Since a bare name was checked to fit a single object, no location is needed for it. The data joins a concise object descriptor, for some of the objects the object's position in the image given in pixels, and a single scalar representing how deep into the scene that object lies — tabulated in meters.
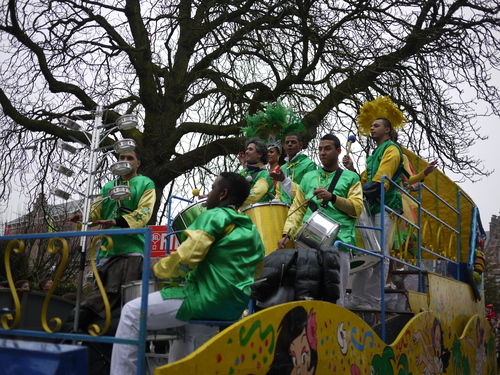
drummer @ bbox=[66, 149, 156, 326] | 4.64
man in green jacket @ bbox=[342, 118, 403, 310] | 6.03
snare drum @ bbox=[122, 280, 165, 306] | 3.84
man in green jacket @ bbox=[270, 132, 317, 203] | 6.68
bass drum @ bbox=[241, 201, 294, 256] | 5.61
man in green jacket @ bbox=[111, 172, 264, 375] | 3.34
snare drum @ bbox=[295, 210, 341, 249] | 4.90
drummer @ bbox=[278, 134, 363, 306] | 5.24
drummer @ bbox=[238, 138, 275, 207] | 6.06
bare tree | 10.42
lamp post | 4.92
